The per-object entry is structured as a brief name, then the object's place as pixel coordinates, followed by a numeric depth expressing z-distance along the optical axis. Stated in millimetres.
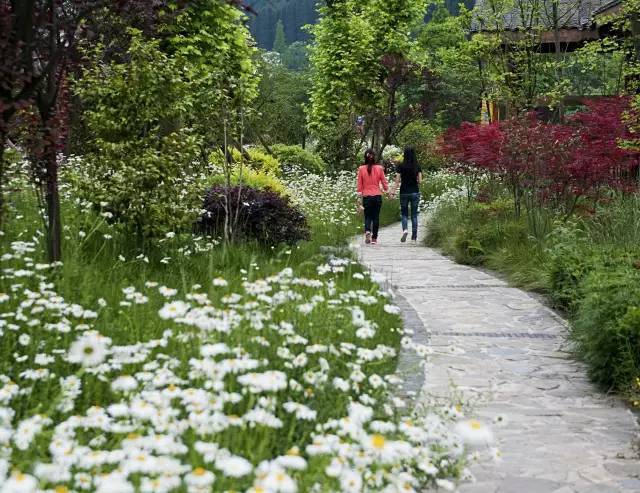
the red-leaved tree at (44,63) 6520
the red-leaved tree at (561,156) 12852
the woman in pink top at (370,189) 15953
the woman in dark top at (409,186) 16938
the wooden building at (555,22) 19688
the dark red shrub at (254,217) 11602
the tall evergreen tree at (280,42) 122062
